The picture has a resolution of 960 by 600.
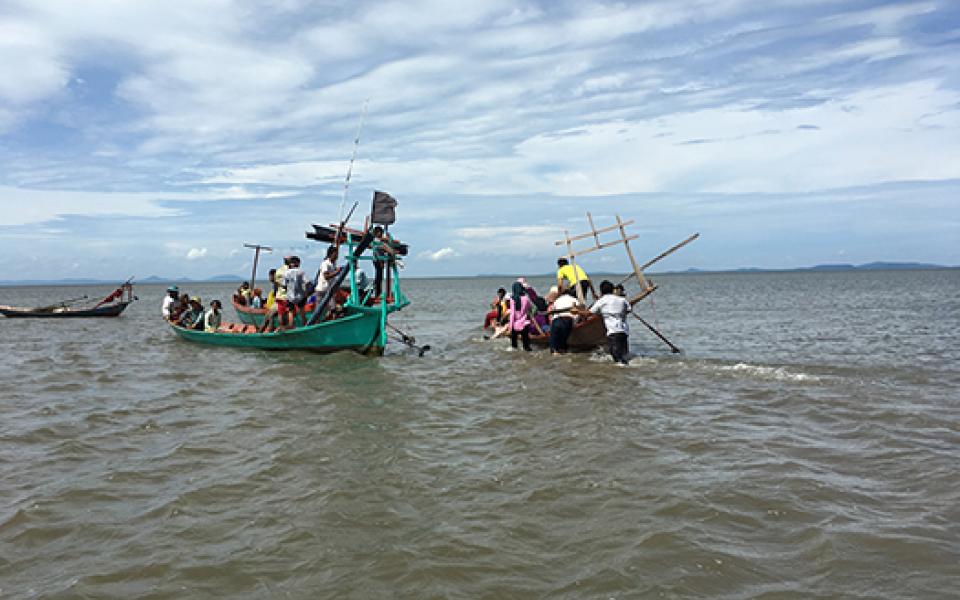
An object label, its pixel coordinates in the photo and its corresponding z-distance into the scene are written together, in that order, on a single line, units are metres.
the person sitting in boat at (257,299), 21.27
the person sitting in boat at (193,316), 20.64
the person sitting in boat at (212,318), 20.03
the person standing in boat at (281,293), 17.16
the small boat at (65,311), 35.22
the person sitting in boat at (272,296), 19.37
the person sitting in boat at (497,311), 21.36
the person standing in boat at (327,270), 15.98
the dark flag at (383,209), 14.78
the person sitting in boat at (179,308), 22.02
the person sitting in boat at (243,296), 22.78
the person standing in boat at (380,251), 14.93
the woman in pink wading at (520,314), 17.12
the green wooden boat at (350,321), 15.30
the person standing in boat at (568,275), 16.89
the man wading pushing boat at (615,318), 13.59
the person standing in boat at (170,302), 22.03
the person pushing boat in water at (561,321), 15.56
